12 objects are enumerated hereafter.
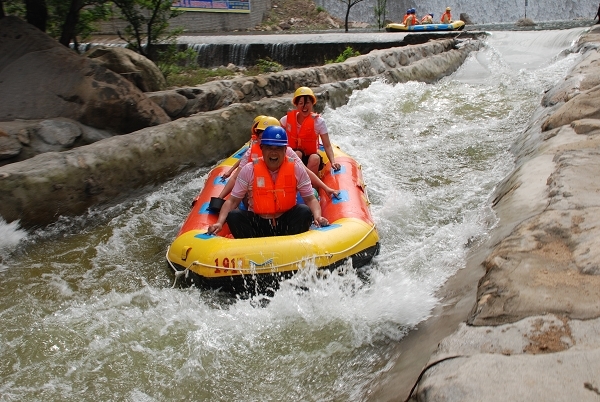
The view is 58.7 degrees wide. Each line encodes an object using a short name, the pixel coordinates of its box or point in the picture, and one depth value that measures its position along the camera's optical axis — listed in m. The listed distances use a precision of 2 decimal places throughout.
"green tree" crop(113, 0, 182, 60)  9.22
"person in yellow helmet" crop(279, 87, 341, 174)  5.75
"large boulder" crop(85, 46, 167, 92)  7.53
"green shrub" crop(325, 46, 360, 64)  14.53
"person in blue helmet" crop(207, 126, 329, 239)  4.28
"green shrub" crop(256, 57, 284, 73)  13.62
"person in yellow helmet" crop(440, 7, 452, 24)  21.31
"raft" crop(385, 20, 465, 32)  20.27
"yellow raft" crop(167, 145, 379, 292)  3.77
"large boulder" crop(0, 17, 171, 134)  6.24
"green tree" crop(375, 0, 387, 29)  27.55
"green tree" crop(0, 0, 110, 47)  7.50
